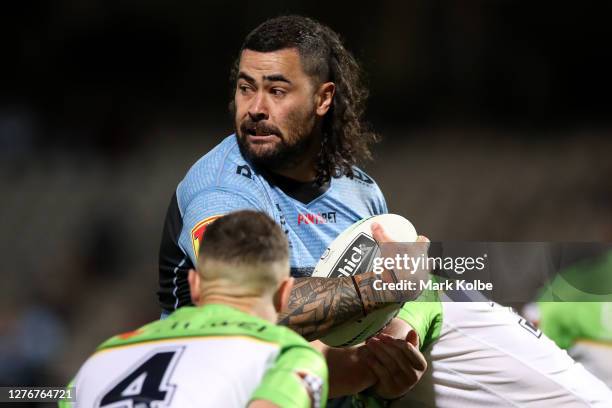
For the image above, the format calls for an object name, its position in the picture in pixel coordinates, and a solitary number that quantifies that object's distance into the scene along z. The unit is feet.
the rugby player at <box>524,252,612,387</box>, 26.96
